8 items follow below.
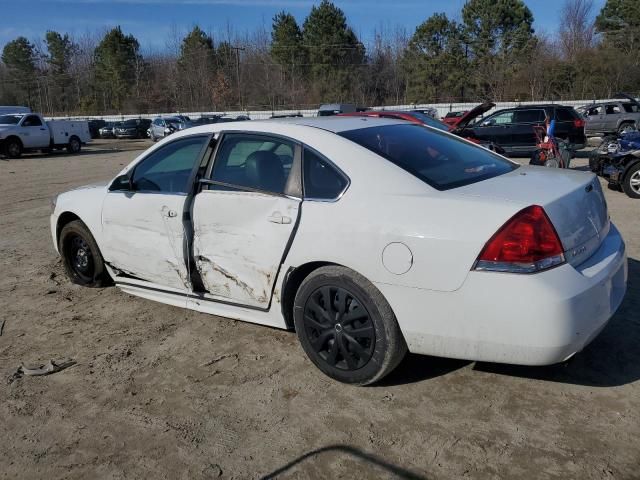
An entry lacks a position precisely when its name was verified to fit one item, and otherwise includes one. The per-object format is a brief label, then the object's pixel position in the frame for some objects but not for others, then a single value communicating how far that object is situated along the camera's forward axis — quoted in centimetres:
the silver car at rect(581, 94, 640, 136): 2320
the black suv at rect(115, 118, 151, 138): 4072
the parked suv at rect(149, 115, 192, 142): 3353
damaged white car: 274
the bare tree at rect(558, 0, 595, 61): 5169
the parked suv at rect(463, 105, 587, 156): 1664
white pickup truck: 2336
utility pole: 6451
